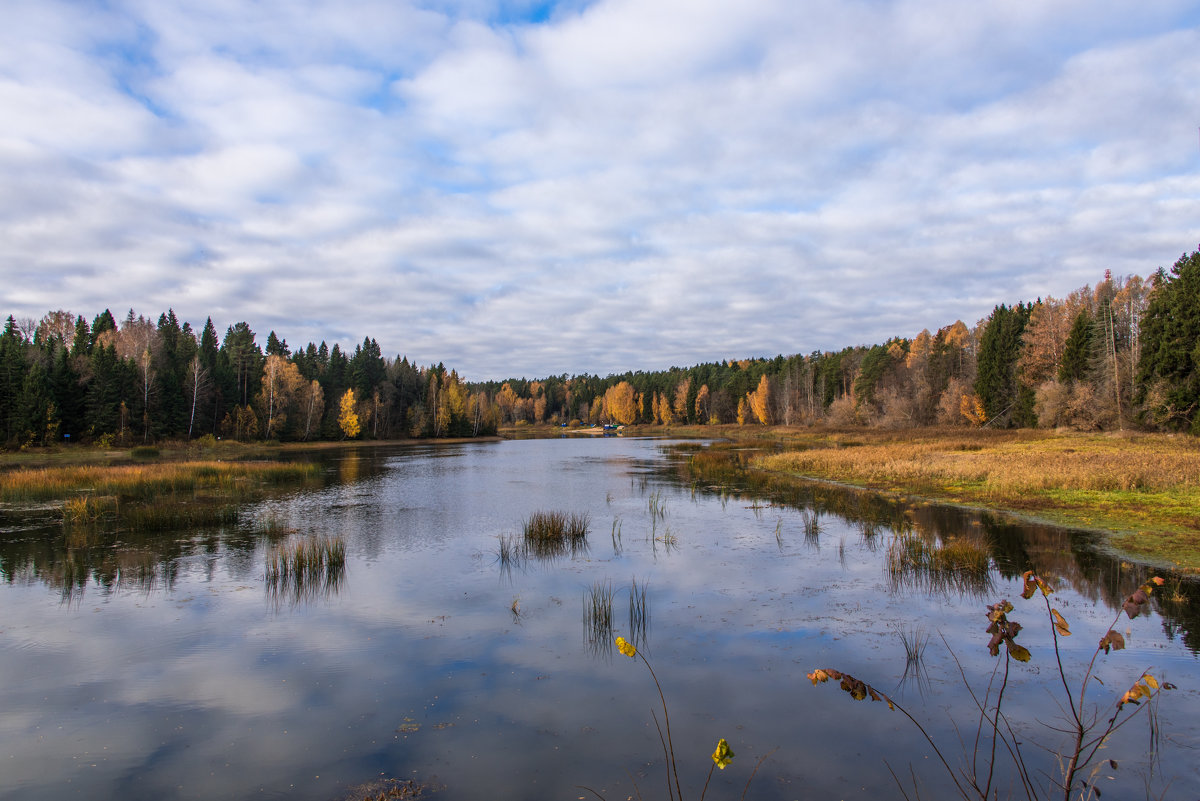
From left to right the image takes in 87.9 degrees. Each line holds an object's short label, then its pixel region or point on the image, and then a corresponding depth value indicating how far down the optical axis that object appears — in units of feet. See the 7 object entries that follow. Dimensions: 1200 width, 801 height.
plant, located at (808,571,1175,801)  11.22
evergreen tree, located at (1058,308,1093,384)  179.83
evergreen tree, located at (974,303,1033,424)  217.56
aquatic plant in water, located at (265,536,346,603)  44.88
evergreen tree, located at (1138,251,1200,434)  134.51
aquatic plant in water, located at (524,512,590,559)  57.57
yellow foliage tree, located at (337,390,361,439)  271.69
